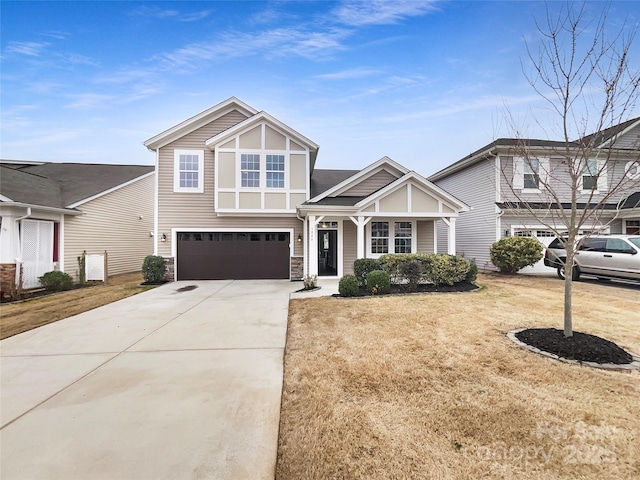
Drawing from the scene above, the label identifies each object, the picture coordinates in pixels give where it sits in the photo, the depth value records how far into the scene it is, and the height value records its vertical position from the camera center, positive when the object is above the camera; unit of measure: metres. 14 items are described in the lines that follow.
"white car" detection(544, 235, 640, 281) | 9.46 -0.51
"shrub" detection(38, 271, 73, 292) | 10.25 -1.39
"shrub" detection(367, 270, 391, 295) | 8.66 -1.19
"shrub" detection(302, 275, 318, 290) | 9.88 -1.37
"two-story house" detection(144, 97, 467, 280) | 11.83 +1.63
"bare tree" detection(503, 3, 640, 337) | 4.45 +2.60
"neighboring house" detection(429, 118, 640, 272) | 12.93 +2.07
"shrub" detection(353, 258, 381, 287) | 9.25 -0.83
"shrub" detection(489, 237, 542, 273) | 11.66 -0.41
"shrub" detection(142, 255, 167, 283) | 11.20 -1.07
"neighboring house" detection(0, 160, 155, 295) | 10.00 +1.01
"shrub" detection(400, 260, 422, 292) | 9.19 -0.98
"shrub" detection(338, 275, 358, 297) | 8.43 -1.33
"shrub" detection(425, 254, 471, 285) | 9.42 -0.90
